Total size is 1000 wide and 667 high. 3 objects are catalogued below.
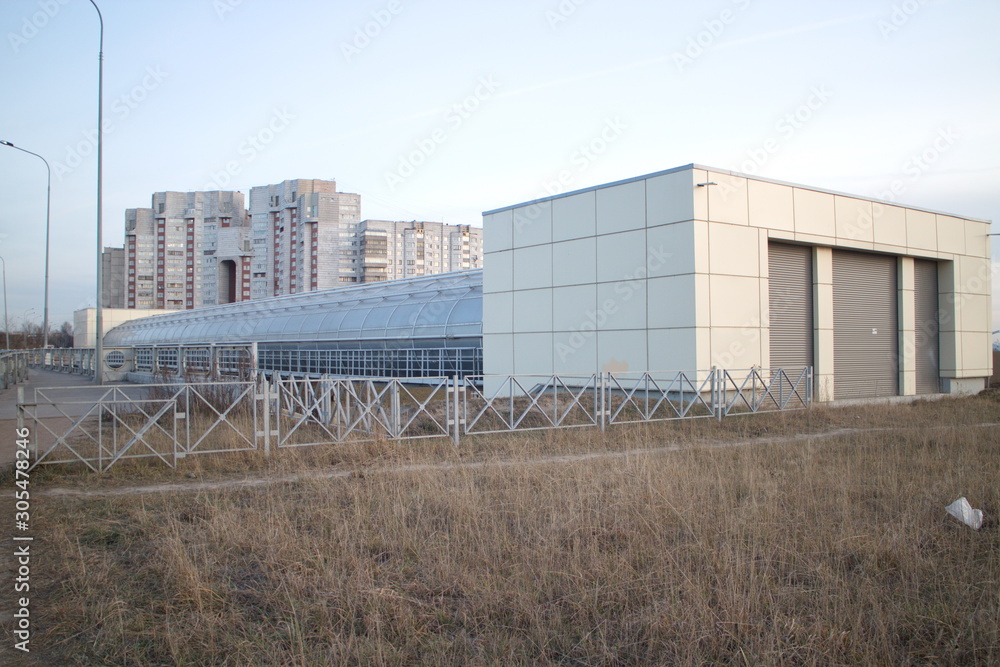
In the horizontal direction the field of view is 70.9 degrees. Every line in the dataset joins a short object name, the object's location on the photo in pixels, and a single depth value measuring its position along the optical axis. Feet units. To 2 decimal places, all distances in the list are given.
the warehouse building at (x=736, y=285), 61.16
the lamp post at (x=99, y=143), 62.08
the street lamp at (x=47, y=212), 97.57
